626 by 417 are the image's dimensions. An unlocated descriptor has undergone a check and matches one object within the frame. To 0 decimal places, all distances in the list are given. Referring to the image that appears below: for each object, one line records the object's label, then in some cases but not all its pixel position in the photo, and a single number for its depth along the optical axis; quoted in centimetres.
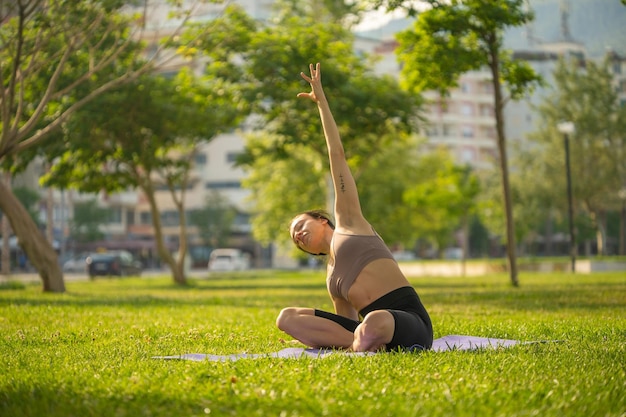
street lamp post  3684
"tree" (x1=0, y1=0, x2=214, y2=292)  1812
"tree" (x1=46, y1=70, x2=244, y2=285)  2798
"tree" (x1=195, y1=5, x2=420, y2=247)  2644
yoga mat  725
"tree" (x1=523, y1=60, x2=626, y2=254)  5456
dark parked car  5088
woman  733
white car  7119
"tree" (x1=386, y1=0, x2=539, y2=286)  2005
